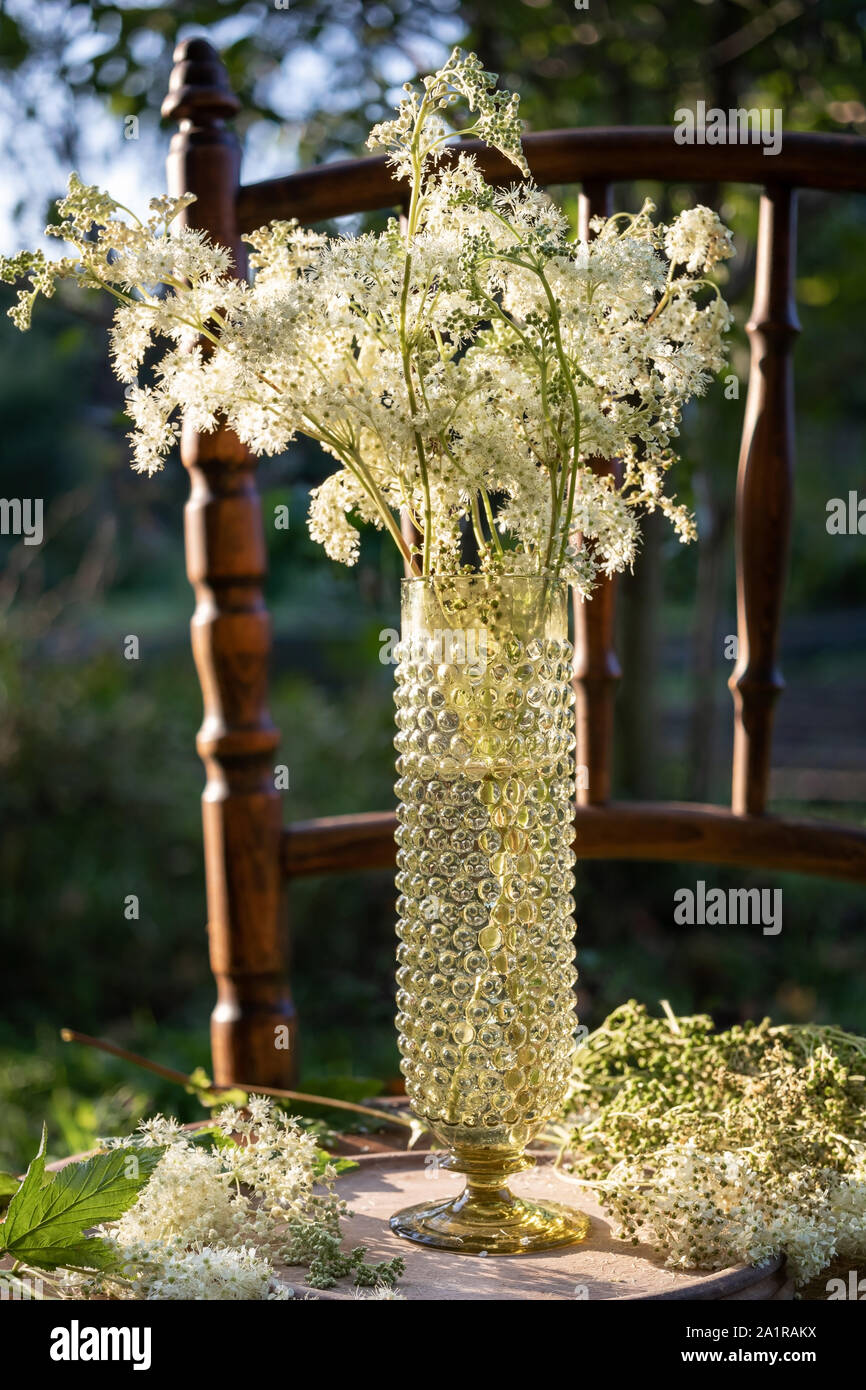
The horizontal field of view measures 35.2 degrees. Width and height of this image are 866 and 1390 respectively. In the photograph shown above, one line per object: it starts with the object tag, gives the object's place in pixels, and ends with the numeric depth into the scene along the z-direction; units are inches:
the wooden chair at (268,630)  50.1
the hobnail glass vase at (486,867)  35.1
